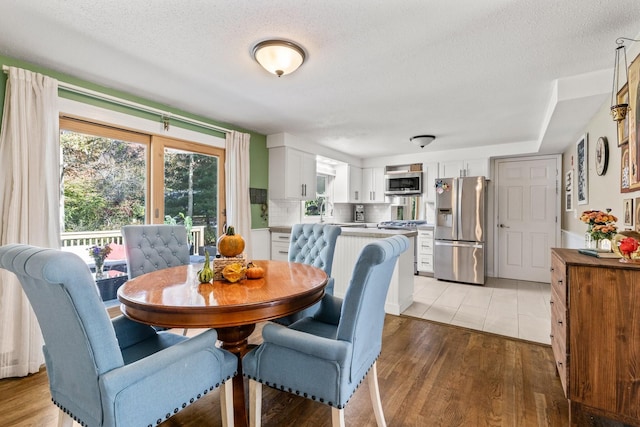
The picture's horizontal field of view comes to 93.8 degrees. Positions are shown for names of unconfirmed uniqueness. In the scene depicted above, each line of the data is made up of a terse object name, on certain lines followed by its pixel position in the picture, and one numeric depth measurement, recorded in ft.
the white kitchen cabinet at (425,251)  17.29
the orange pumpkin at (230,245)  5.82
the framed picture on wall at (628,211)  6.24
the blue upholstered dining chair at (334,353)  4.01
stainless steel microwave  18.43
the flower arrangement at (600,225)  5.59
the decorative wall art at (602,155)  8.01
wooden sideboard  4.74
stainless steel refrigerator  15.42
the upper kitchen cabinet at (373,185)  20.18
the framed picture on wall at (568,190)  12.97
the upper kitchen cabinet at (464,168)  16.51
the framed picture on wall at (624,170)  6.37
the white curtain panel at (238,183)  12.25
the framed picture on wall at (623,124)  6.29
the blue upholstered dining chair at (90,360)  3.10
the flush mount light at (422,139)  13.99
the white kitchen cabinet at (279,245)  14.03
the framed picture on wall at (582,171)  10.21
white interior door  15.79
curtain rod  7.84
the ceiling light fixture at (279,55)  6.25
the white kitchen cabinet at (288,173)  14.11
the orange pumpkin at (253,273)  5.79
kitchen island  10.91
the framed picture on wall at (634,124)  5.66
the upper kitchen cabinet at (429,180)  18.01
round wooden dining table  4.22
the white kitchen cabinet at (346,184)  19.48
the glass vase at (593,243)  5.92
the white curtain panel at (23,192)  6.90
